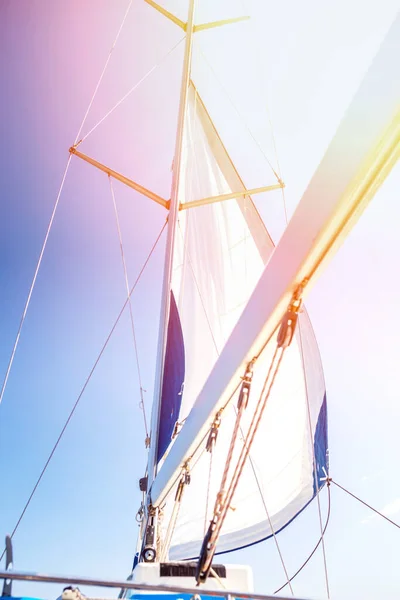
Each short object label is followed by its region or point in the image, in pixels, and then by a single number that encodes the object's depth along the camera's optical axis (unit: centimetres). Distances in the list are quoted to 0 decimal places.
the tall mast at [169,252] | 397
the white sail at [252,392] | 456
